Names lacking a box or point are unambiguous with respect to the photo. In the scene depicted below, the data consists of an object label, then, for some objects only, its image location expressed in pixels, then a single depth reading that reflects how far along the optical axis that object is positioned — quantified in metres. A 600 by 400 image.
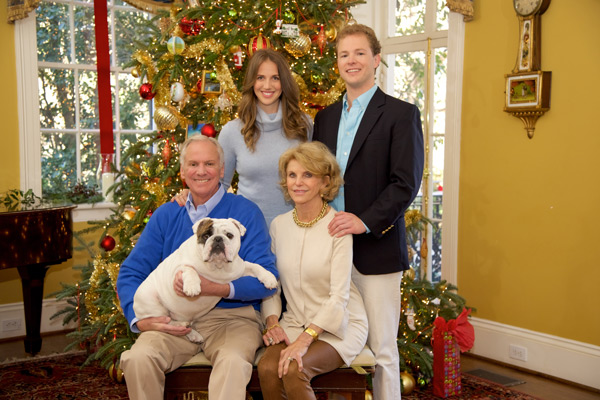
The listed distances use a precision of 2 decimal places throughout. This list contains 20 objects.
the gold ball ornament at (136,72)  3.97
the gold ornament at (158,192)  3.70
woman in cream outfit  2.41
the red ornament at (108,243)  4.01
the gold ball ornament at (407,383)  3.74
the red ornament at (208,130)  3.57
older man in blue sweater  2.33
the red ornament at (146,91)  3.80
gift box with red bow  3.79
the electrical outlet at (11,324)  5.00
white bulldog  2.33
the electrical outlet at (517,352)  4.33
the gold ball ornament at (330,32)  3.84
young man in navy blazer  2.60
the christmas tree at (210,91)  3.71
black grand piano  3.89
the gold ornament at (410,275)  3.99
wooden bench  2.46
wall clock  4.11
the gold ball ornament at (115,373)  3.88
